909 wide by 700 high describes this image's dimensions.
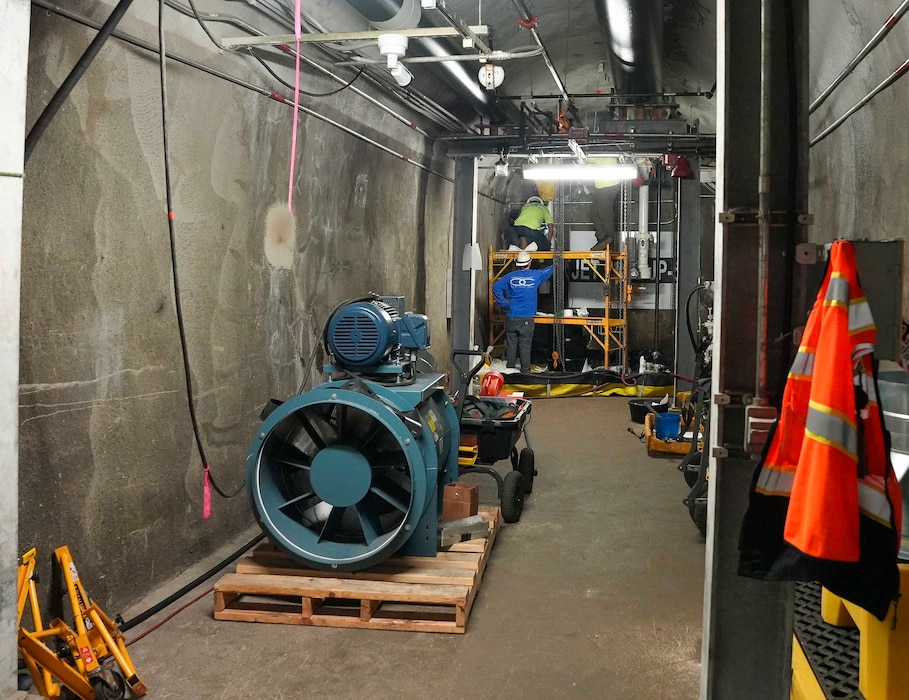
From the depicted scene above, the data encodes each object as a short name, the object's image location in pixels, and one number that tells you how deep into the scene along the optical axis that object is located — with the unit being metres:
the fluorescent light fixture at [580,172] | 7.70
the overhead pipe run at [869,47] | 3.11
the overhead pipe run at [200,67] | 2.94
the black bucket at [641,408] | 8.34
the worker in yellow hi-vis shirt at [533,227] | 11.96
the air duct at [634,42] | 6.04
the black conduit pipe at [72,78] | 2.71
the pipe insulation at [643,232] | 12.03
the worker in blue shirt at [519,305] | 10.80
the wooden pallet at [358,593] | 3.45
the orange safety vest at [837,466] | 1.71
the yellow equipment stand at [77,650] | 2.59
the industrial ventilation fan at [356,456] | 3.54
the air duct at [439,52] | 4.53
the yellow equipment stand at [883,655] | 1.78
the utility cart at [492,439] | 5.03
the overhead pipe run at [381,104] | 3.82
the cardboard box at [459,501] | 4.42
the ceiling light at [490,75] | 5.71
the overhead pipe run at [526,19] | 5.14
